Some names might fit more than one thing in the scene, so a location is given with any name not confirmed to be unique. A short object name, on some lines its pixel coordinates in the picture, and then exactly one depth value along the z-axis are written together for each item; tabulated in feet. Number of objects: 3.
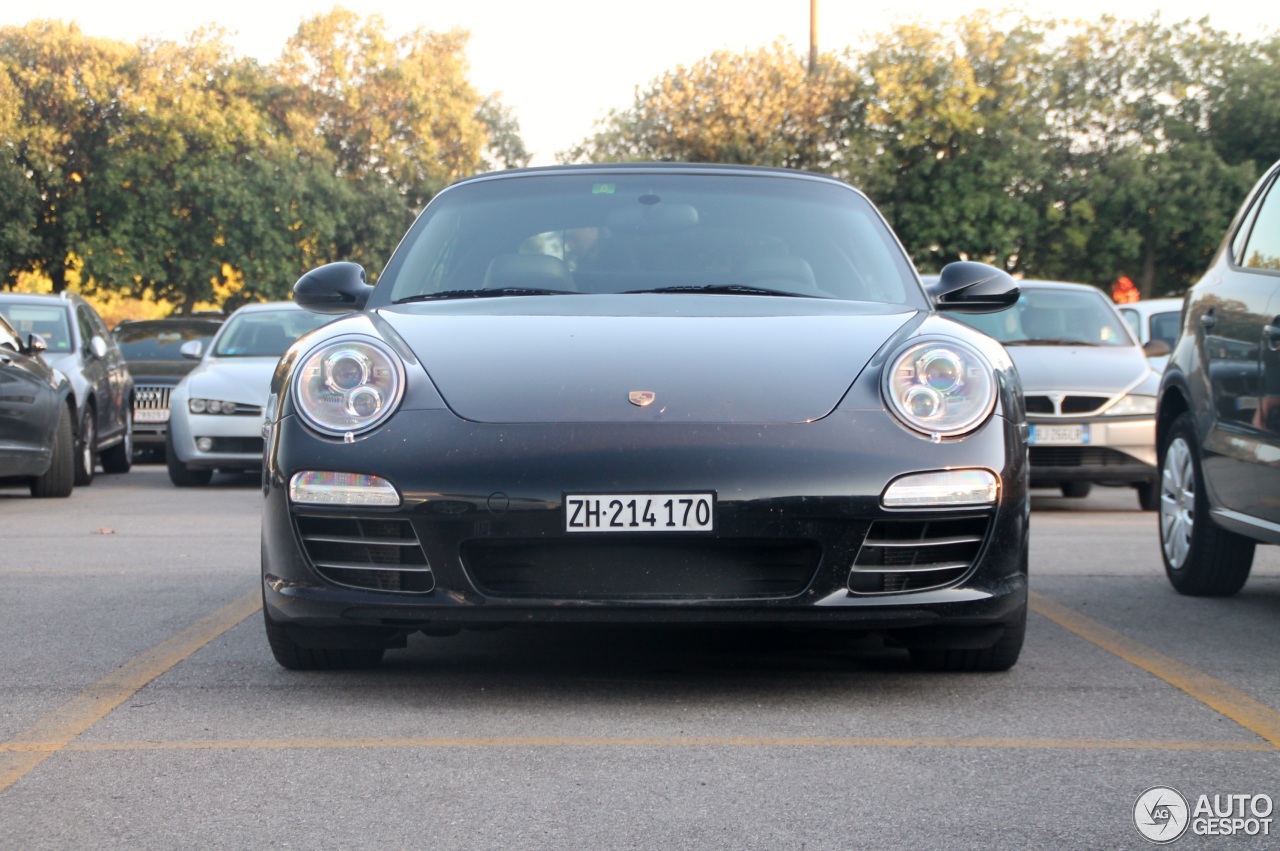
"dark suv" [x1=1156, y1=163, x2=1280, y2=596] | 19.26
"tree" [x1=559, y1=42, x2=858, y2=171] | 116.78
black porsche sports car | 13.82
